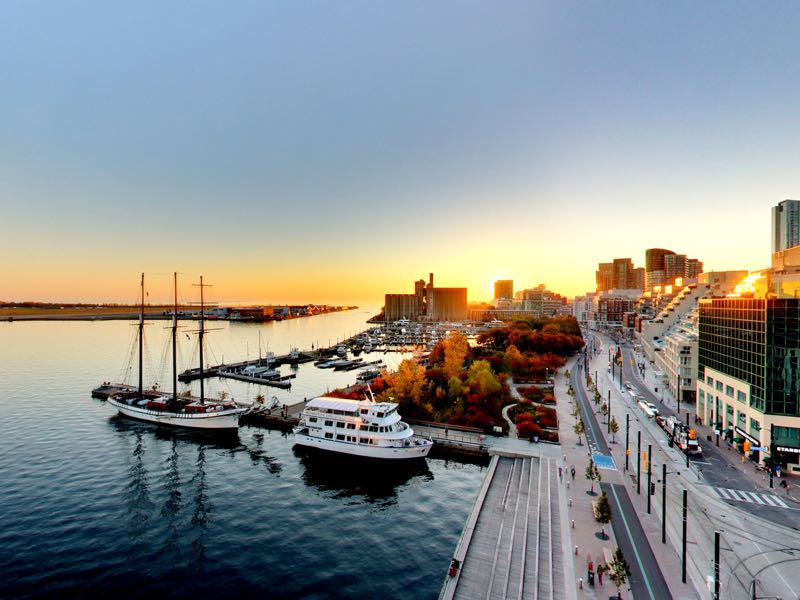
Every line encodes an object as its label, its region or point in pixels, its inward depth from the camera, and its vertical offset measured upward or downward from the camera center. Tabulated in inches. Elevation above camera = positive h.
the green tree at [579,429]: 2087.8 -686.9
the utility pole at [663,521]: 1132.0 -635.1
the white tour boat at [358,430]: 2000.5 -683.8
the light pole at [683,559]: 979.4 -653.1
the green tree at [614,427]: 2068.2 -669.1
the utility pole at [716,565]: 848.2 -591.2
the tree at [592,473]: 1563.7 -696.4
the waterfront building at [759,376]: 1674.5 -349.5
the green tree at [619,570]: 924.0 -642.7
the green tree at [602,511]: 1237.7 -672.4
